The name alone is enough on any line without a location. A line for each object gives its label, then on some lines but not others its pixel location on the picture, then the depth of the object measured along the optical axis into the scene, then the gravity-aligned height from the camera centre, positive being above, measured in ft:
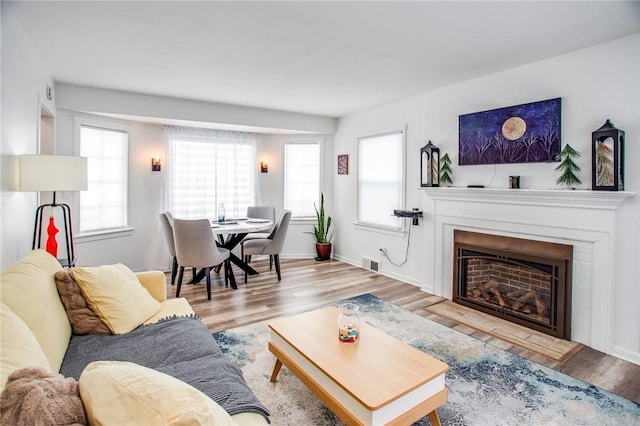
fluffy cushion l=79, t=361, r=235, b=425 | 2.72 -1.63
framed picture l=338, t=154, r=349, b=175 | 19.86 +2.21
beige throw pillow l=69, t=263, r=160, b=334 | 6.77 -1.92
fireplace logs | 10.98 -3.11
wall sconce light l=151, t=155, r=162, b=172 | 17.43 +1.85
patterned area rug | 6.70 -4.00
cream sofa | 2.84 -1.63
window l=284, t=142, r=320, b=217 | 21.11 +1.53
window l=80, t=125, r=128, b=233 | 15.40 +0.98
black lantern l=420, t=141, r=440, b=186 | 14.07 +1.60
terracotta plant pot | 20.20 -2.76
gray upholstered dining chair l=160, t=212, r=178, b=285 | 14.55 -1.32
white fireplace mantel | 9.42 -0.67
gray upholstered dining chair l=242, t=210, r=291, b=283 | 15.97 -1.90
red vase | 9.55 -1.09
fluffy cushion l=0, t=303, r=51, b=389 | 3.55 -1.61
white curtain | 18.02 +1.61
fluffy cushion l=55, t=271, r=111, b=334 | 6.61 -2.05
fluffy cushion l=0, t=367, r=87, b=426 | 2.75 -1.65
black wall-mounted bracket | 15.01 -0.45
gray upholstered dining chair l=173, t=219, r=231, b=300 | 13.19 -1.65
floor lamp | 8.21 +0.66
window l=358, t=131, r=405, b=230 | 16.66 +1.24
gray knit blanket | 4.93 -2.60
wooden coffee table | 5.43 -2.90
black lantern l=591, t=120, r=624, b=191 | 9.00 +1.22
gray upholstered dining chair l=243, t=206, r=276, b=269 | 19.38 -0.59
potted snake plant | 20.21 -1.97
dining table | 14.71 -1.19
